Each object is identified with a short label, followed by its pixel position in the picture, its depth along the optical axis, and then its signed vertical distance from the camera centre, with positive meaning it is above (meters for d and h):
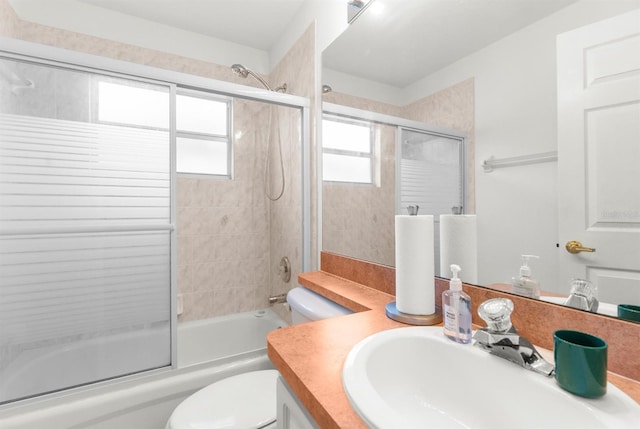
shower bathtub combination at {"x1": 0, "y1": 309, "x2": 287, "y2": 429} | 1.14 -0.81
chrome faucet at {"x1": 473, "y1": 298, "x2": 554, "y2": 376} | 0.54 -0.26
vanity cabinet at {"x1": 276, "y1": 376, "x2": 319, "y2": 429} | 0.54 -0.40
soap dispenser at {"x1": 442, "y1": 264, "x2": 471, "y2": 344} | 0.65 -0.23
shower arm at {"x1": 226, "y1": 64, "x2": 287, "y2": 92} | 2.04 +1.07
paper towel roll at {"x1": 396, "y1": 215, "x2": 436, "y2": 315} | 0.80 -0.14
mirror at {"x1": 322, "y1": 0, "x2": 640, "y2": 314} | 0.68 +0.35
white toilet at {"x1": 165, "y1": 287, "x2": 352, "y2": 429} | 1.02 -0.74
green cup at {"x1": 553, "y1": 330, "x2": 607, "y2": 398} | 0.44 -0.24
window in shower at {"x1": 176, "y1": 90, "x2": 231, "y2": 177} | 2.31 +0.70
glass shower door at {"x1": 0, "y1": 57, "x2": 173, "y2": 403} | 1.14 -0.04
